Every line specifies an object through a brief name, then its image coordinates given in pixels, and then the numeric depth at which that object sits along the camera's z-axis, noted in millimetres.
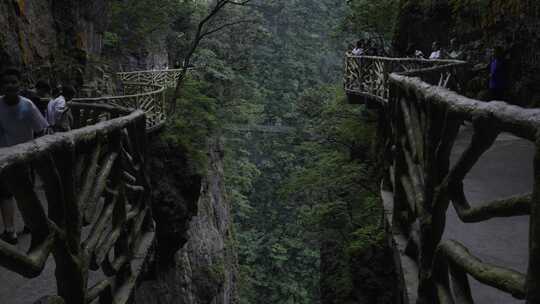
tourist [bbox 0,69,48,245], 4984
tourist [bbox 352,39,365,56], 16217
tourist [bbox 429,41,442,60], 14125
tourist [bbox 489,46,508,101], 8961
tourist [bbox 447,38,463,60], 15433
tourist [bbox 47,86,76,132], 6914
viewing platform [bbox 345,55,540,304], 1923
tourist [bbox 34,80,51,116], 7137
